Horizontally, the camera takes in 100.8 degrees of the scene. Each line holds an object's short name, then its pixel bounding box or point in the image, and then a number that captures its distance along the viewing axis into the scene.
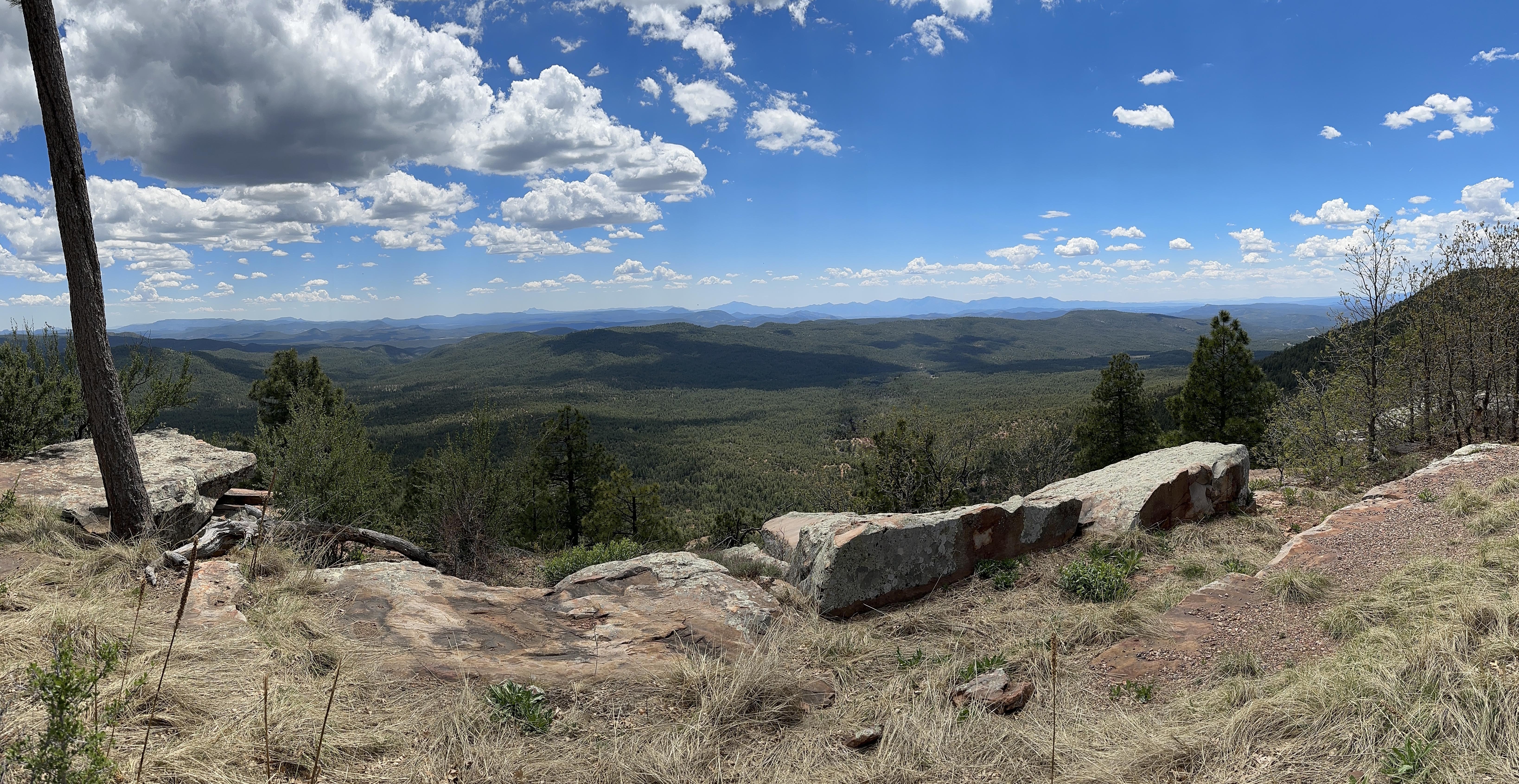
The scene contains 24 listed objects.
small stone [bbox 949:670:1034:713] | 5.27
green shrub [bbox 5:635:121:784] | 2.63
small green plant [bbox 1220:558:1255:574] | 8.26
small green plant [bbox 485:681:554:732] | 4.77
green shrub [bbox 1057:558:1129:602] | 7.81
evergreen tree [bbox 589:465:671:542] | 25.69
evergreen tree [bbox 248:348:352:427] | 27.33
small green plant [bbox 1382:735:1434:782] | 3.53
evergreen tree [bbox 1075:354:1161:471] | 28.47
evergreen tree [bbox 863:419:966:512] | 20.31
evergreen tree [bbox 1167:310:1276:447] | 25.62
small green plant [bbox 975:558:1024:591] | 8.65
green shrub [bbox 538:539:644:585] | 10.45
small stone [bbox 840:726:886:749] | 4.86
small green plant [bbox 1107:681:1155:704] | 5.37
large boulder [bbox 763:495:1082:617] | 8.20
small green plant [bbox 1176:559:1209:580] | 8.28
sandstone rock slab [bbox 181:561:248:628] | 5.61
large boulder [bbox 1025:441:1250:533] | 10.36
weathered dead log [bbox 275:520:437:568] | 9.61
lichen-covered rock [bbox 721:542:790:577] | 9.73
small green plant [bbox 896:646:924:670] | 6.31
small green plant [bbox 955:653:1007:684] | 5.85
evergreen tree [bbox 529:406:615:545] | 28.14
